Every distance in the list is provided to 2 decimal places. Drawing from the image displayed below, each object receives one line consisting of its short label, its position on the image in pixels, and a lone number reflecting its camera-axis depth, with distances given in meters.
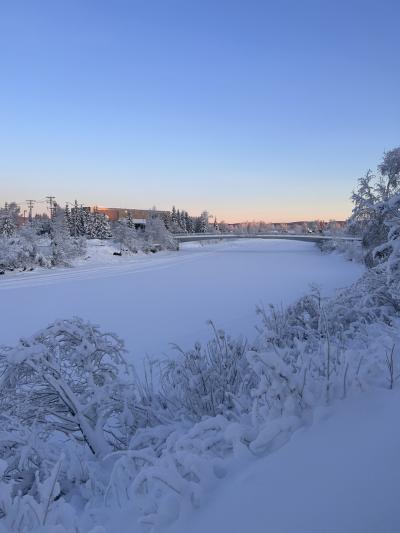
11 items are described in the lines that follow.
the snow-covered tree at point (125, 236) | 65.21
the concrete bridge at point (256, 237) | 88.70
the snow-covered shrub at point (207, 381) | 4.75
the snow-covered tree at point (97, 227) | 83.81
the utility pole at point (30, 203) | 92.34
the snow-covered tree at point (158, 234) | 79.33
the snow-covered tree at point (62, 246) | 44.78
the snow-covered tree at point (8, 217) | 52.93
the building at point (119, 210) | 181.50
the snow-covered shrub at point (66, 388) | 4.53
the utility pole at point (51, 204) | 81.51
